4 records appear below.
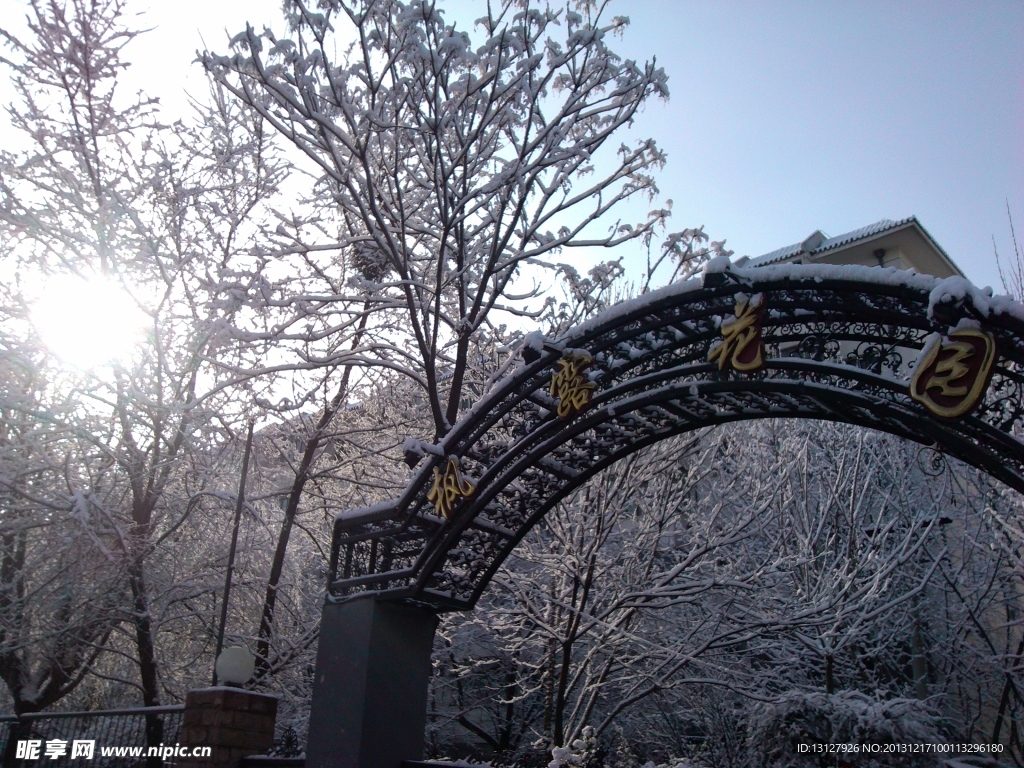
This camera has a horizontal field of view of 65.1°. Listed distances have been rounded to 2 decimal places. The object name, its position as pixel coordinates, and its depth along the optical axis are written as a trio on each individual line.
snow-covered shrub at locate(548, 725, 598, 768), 7.61
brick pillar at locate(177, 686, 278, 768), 6.91
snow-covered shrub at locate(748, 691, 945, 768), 8.55
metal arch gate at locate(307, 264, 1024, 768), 4.74
